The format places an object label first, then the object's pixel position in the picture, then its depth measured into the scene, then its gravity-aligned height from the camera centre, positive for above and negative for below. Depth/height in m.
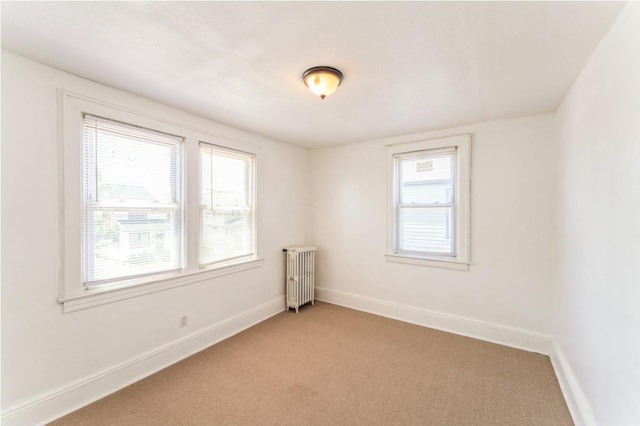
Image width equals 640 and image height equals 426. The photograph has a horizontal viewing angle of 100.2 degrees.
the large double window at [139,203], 2.08 +0.06
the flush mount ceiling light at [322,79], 1.92 +0.97
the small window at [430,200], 3.29 +0.14
